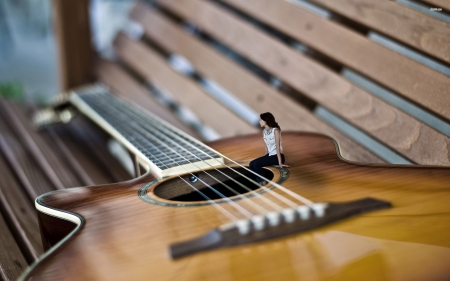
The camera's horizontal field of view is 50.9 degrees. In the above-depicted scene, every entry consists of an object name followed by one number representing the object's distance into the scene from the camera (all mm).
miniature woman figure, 912
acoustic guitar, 636
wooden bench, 1237
